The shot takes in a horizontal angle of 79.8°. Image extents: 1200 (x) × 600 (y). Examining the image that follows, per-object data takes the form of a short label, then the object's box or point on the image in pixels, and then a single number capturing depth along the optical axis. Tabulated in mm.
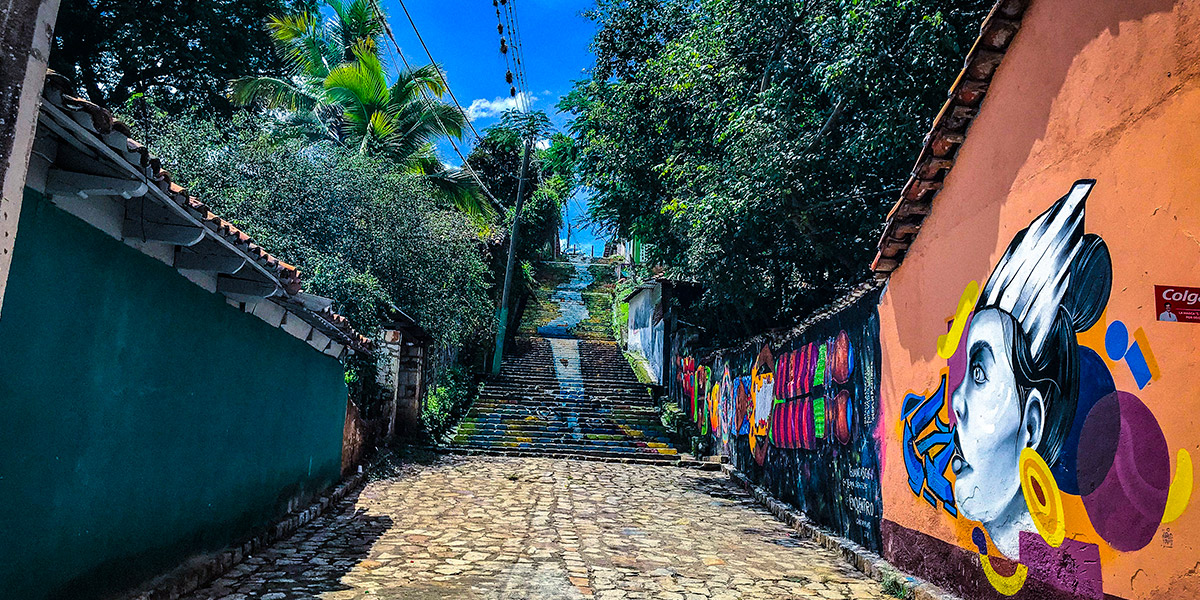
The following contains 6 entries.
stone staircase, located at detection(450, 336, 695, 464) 15734
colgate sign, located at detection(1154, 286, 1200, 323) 3195
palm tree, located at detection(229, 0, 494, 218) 17453
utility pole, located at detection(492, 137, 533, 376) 21672
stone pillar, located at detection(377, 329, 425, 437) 13883
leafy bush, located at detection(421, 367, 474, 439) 15623
